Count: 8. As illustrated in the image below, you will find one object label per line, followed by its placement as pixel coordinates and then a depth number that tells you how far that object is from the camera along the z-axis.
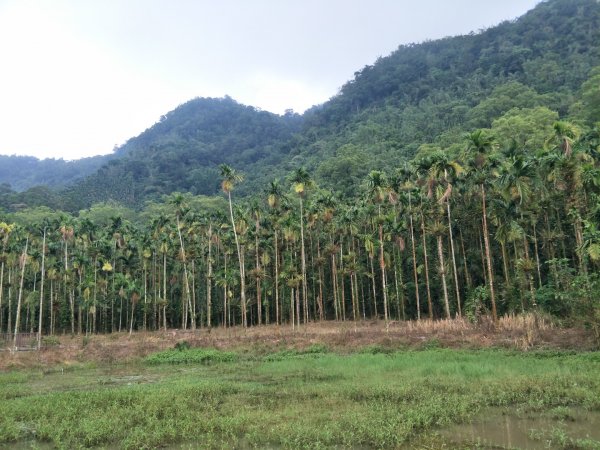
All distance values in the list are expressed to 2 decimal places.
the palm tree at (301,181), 51.91
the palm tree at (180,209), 61.23
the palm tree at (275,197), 56.39
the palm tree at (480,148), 40.03
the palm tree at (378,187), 49.78
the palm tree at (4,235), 51.91
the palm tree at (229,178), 53.16
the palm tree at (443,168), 43.44
